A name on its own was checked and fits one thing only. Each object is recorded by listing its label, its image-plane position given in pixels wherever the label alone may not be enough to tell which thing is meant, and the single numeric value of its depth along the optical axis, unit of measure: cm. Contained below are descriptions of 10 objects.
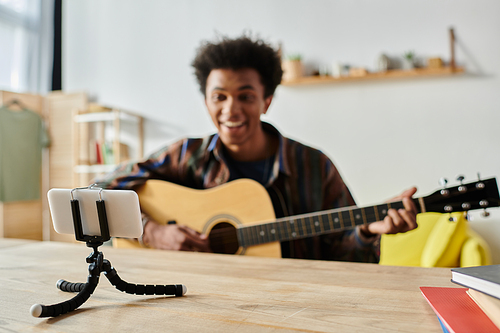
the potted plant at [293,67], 292
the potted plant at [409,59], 268
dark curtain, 394
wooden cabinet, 335
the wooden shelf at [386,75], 261
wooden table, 49
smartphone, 52
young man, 159
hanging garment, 341
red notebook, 42
